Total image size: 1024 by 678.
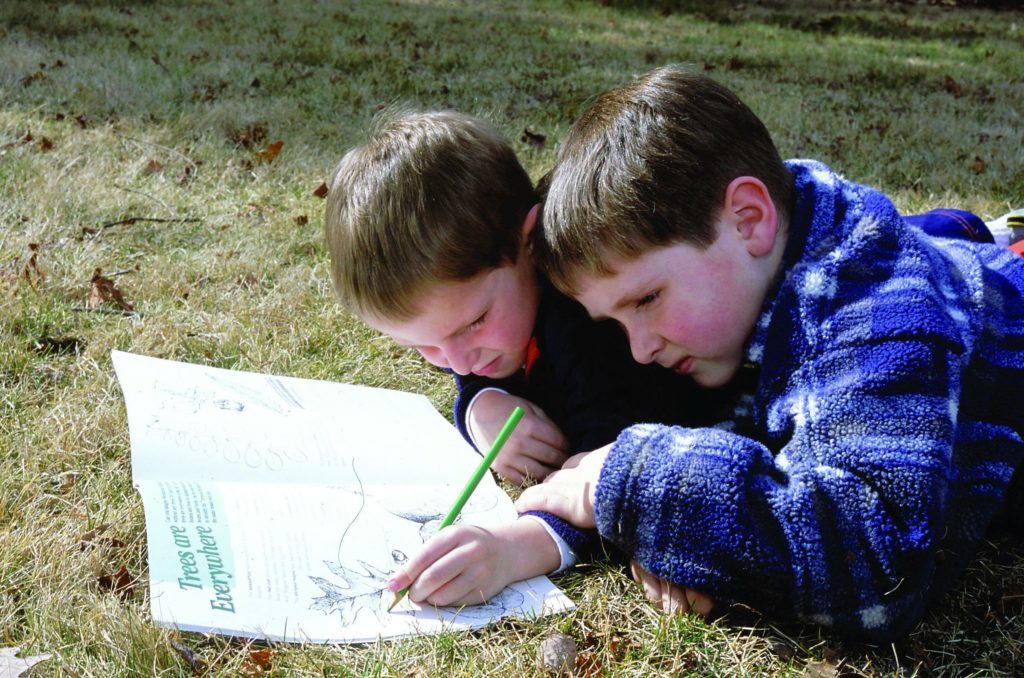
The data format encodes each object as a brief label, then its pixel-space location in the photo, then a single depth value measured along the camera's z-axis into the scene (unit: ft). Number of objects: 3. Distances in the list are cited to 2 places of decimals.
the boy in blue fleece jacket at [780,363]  4.33
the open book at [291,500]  4.54
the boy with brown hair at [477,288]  5.63
